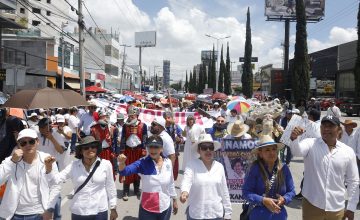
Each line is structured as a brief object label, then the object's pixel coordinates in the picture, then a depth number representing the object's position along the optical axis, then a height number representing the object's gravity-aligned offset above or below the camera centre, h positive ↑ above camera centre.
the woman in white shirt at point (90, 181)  4.33 -0.93
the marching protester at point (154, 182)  4.80 -1.03
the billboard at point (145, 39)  105.38 +13.61
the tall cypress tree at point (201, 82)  98.88 +2.84
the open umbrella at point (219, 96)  30.53 -0.13
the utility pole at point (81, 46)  22.45 +2.42
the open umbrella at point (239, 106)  12.50 -0.33
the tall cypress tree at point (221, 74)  74.44 +3.65
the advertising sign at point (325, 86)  63.84 +1.62
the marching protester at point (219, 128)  8.68 -0.72
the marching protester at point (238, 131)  6.66 -0.58
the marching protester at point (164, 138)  7.26 -0.78
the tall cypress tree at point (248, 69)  52.94 +3.21
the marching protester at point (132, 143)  8.32 -1.00
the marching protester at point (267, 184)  4.02 -0.86
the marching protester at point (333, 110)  12.34 -0.39
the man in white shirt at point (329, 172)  4.60 -0.82
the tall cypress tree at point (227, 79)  66.81 +2.49
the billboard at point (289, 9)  65.31 +13.60
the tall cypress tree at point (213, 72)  77.94 +4.27
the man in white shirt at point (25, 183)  4.07 -0.92
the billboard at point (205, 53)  150.43 +14.77
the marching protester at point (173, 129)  9.78 -0.94
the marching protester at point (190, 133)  9.22 -0.87
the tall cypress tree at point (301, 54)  33.66 +3.40
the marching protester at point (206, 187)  4.42 -0.98
